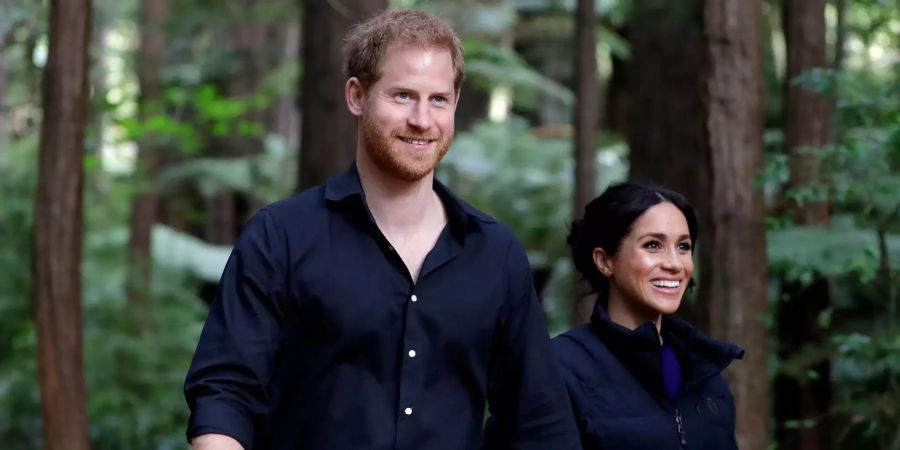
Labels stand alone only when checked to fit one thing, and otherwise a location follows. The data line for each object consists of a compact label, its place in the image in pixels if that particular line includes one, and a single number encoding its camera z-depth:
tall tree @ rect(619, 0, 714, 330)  11.70
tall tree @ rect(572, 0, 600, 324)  14.08
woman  4.50
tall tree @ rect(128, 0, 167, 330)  17.02
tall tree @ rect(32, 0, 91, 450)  10.16
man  3.61
